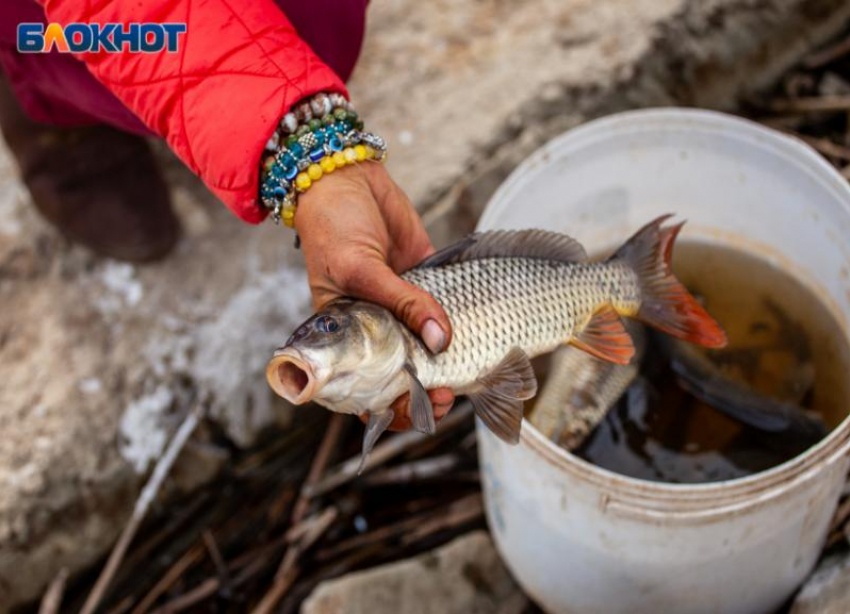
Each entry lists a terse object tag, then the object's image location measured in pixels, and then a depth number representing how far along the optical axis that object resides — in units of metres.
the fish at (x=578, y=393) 2.12
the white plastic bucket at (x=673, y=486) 1.63
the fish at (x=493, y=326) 1.35
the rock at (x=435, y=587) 2.15
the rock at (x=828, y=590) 1.88
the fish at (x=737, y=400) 2.06
